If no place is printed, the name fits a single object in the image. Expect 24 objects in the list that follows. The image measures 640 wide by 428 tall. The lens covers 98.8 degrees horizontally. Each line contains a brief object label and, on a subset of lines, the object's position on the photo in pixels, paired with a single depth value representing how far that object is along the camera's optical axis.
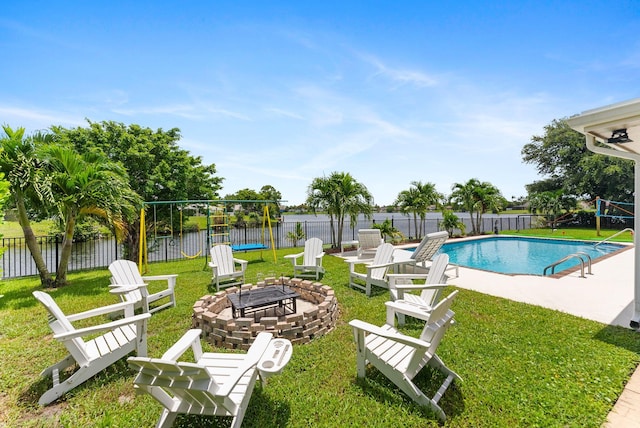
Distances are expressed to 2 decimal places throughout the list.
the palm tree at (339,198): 11.91
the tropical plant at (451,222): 15.98
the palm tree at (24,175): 5.85
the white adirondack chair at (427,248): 6.82
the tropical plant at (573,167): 21.45
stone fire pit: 3.68
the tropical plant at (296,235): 14.66
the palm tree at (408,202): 15.20
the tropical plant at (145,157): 12.34
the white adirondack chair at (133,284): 4.59
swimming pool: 10.52
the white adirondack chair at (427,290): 4.23
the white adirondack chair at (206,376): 1.77
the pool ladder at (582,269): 7.05
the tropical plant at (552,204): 21.25
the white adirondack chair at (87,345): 2.68
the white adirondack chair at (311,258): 7.17
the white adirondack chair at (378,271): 5.74
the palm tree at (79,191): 6.38
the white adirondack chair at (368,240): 9.26
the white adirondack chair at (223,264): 6.29
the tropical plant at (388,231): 13.35
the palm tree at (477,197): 17.33
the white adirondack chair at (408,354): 2.48
